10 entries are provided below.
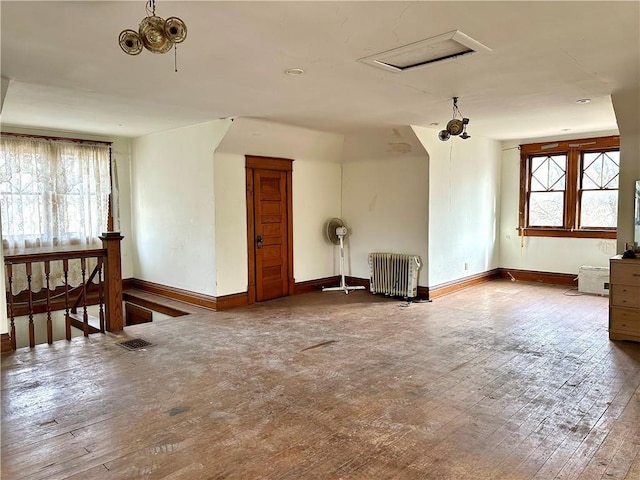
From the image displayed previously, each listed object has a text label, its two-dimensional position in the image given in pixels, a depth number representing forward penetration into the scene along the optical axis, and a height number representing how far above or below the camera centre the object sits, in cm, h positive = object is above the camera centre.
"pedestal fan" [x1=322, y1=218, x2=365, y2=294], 732 -42
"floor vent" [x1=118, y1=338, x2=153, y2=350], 448 -137
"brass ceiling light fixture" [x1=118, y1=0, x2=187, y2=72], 192 +79
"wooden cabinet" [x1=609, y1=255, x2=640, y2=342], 450 -95
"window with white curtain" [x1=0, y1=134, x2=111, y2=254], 613 +32
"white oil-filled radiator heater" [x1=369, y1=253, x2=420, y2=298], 665 -99
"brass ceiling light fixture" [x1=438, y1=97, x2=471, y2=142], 451 +86
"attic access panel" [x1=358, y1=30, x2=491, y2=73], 293 +114
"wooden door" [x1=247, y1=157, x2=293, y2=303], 638 -26
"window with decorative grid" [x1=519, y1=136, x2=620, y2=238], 727 +36
